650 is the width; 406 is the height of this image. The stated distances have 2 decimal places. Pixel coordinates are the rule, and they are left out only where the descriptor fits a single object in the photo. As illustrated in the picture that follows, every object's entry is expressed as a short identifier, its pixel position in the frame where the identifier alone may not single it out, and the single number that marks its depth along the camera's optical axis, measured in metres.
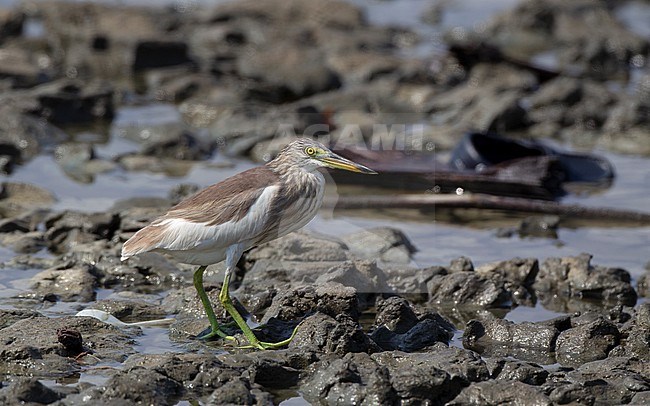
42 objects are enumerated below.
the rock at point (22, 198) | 17.92
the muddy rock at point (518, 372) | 10.58
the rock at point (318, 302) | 12.31
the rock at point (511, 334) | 12.34
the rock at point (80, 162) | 20.78
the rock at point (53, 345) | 10.81
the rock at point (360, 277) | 13.70
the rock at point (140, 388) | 9.76
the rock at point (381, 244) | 15.87
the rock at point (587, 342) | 11.94
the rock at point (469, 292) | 14.12
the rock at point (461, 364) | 10.58
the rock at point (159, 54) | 30.31
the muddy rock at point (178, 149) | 22.14
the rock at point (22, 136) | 21.52
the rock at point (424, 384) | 10.20
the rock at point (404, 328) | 12.06
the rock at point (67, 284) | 13.72
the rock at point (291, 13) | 37.16
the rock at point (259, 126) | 22.80
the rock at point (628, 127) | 23.97
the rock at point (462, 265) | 14.92
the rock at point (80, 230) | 15.95
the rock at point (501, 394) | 10.04
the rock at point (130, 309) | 12.99
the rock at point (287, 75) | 28.03
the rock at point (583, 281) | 14.54
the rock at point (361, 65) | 29.94
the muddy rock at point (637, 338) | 11.69
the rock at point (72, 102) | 24.66
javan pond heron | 11.52
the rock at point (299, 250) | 15.00
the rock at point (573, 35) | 32.75
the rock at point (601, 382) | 10.23
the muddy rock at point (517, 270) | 14.89
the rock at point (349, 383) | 10.09
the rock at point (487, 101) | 24.86
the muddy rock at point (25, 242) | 15.66
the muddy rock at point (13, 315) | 12.11
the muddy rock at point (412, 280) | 14.49
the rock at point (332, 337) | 11.20
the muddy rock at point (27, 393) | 9.58
